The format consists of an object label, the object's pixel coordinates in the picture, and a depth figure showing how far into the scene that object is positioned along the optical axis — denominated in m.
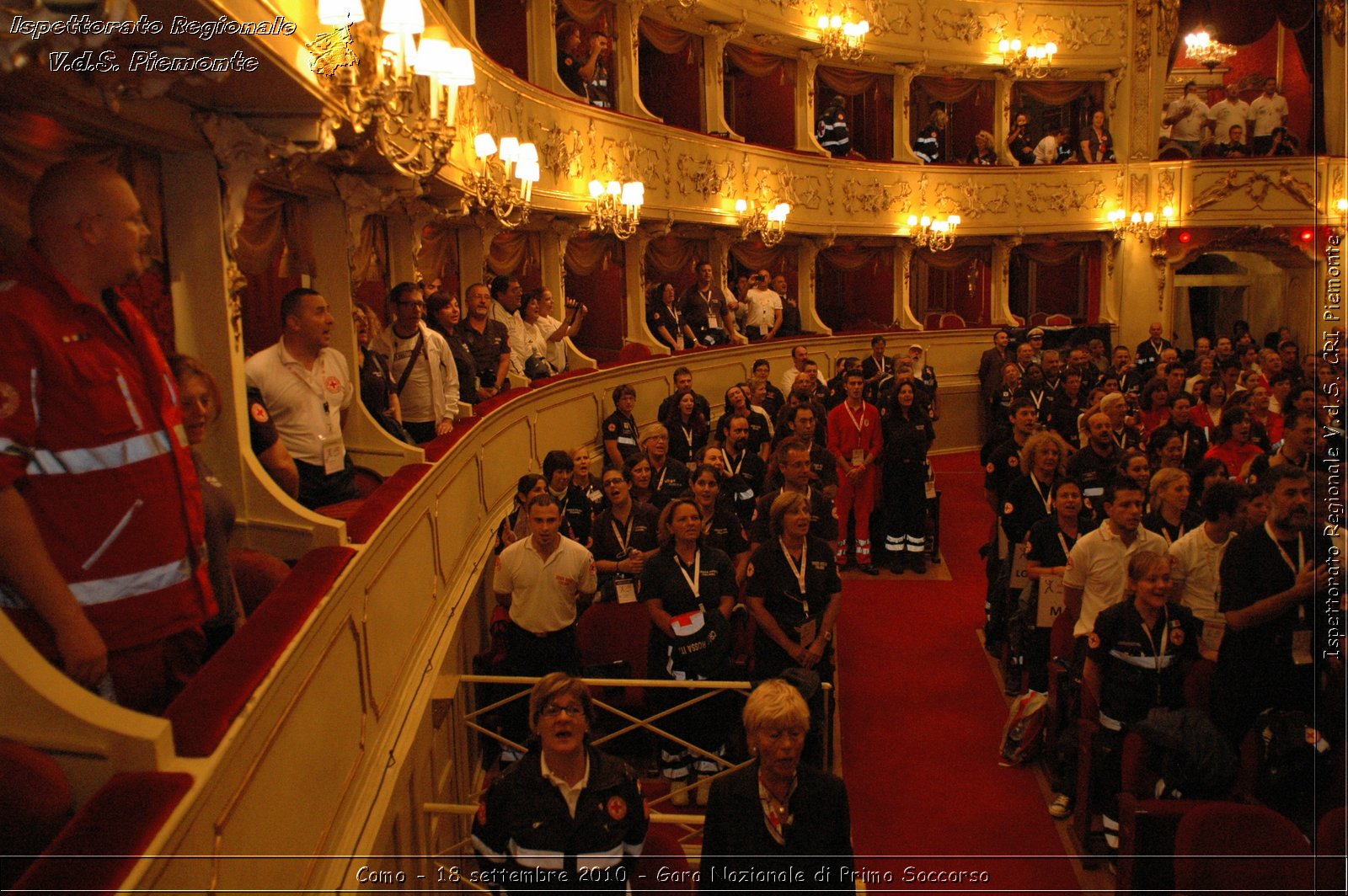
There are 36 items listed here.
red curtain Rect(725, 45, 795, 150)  17.53
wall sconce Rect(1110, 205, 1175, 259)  18.72
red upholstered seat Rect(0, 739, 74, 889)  1.79
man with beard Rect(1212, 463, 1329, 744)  4.00
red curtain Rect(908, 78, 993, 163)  19.62
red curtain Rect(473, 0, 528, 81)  11.55
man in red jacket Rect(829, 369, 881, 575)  9.31
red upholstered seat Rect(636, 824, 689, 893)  3.29
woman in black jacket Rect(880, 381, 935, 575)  9.15
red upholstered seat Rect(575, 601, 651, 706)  5.76
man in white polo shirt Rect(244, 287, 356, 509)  4.23
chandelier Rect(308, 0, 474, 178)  3.77
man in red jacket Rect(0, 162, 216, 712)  1.99
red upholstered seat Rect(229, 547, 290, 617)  3.30
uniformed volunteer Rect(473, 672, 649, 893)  3.11
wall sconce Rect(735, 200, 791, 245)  14.97
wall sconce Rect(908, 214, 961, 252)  18.19
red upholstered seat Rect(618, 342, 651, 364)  11.43
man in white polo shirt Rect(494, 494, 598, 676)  5.18
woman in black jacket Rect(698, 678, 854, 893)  3.06
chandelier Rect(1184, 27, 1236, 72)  20.91
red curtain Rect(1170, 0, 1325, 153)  15.87
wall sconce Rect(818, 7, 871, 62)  16.36
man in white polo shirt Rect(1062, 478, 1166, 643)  5.06
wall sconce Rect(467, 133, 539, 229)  7.39
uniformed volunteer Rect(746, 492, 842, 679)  5.23
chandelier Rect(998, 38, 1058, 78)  18.20
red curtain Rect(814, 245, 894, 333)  19.62
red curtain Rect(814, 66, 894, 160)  18.94
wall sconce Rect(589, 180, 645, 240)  10.81
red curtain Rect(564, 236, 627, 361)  14.20
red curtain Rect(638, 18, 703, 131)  15.47
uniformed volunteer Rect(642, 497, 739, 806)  5.14
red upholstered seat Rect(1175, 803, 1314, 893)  3.30
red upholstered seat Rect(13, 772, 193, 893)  1.58
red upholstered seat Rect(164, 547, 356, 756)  2.03
